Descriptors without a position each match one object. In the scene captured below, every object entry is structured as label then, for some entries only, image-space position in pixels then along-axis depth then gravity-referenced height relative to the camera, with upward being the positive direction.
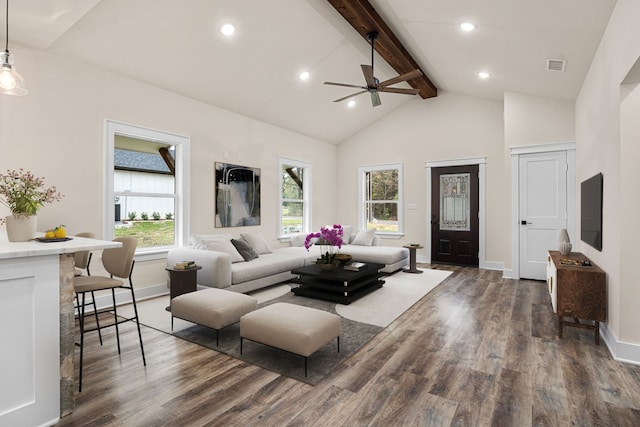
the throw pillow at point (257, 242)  5.51 -0.48
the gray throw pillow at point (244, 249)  5.07 -0.54
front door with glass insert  6.81 -0.01
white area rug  3.73 -1.12
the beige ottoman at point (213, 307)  2.93 -0.86
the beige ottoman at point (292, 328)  2.44 -0.88
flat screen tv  3.21 +0.04
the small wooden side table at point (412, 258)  6.19 -0.82
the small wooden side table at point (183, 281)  3.69 -0.75
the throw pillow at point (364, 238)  6.87 -0.50
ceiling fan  4.15 +1.72
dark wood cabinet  2.95 -0.72
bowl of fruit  2.18 -0.15
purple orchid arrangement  4.59 -0.33
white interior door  5.27 +0.14
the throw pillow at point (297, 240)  6.84 -0.54
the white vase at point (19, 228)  2.08 -0.09
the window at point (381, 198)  7.75 +0.38
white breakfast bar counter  1.67 -0.63
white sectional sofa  4.23 -0.70
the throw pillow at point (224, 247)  4.63 -0.47
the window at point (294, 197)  7.02 +0.38
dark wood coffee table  4.25 -0.93
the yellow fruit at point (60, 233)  2.20 -0.13
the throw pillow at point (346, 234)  7.12 -0.43
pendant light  2.28 +0.96
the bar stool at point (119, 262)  2.57 -0.39
